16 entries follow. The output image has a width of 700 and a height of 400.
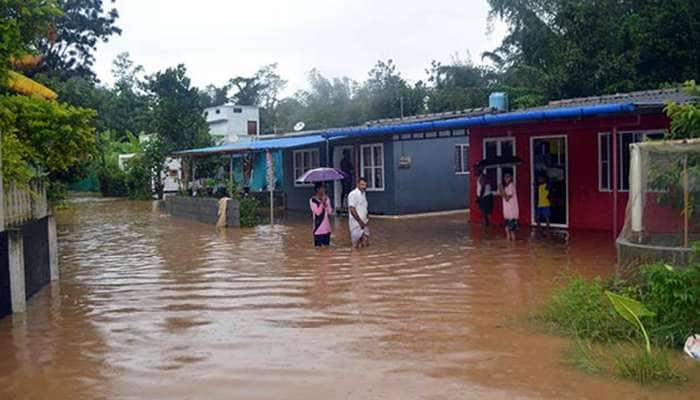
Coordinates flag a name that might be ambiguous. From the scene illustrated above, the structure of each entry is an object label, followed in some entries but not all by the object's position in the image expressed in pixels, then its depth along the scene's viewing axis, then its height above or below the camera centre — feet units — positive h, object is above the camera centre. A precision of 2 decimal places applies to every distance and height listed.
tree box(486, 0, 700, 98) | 80.79 +14.09
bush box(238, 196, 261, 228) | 69.05 -3.31
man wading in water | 47.47 -2.63
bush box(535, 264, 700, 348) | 22.31 -4.79
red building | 50.42 +1.14
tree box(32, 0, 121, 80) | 90.12 +18.56
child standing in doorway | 54.75 -2.52
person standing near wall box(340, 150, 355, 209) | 79.36 -0.56
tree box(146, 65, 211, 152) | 106.85 +10.32
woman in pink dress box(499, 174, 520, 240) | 51.44 -2.61
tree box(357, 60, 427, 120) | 132.57 +14.47
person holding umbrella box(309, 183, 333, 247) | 48.03 -2.76
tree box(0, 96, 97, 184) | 30.01 +2.15
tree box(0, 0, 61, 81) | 29.86 +7.24
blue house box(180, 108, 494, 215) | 73.67 +1.15
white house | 170.60 +13.91
